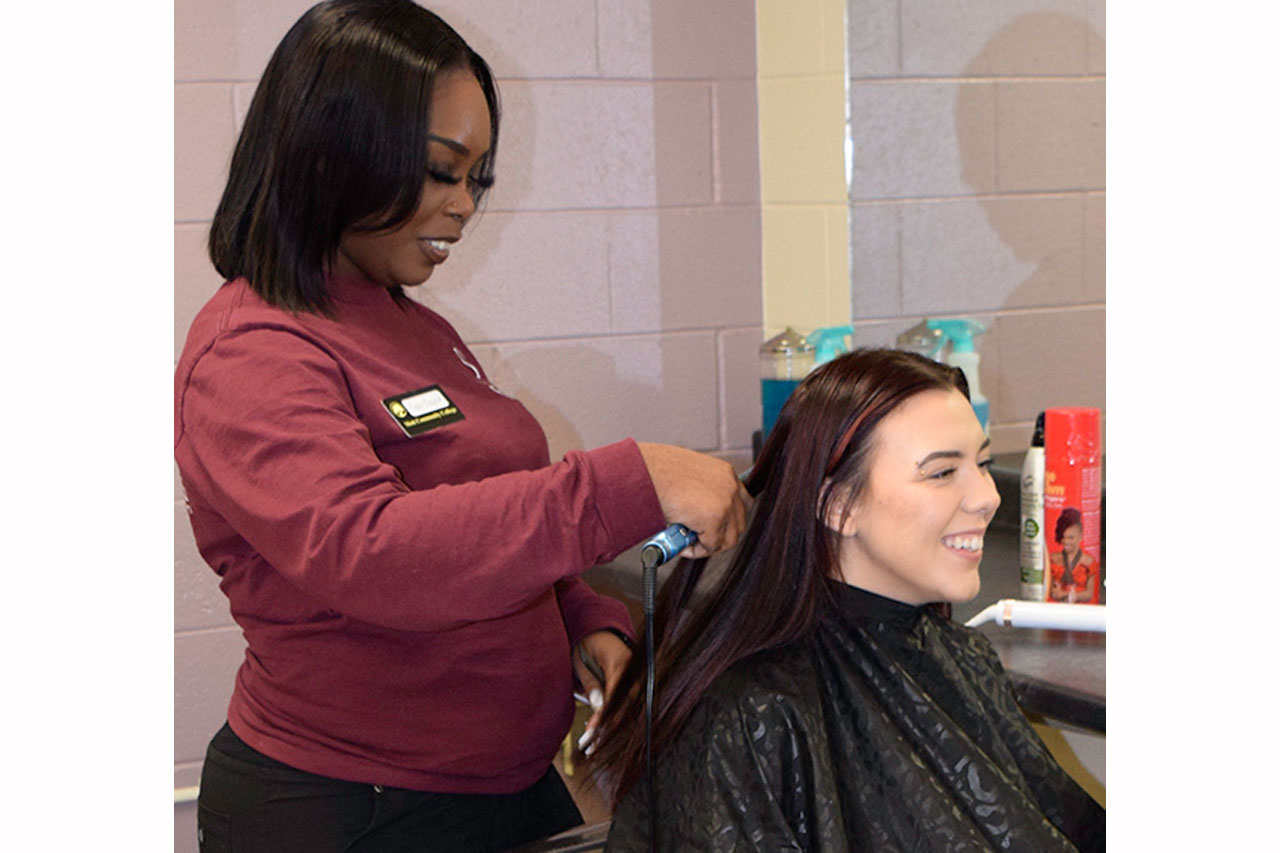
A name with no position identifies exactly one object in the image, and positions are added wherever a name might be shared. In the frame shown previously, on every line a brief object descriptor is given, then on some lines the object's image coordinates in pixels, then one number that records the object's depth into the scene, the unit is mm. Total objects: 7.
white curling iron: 1736
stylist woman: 1080
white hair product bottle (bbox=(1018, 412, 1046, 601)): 1915
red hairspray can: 1881
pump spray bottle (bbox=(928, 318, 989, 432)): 2387
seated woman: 1238
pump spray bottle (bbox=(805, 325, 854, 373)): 2600
